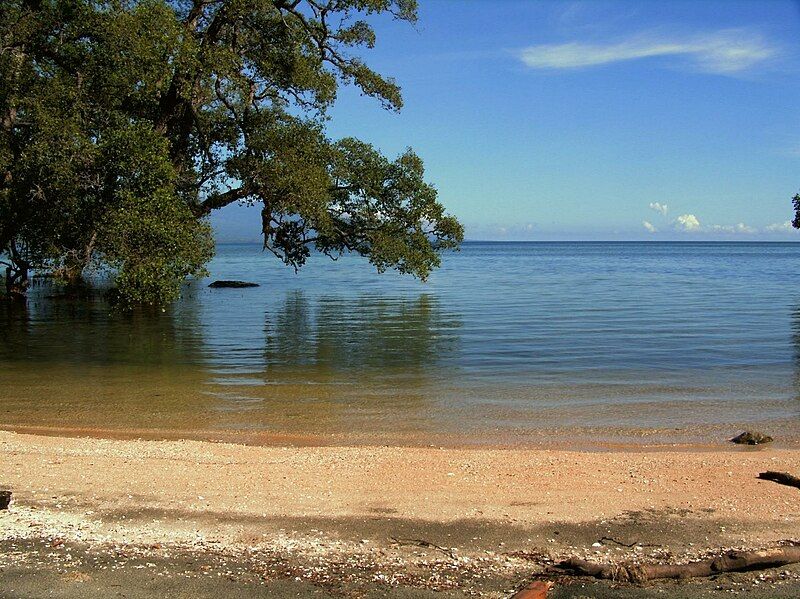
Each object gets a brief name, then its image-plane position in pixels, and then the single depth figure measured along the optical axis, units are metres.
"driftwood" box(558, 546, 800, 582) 5.42
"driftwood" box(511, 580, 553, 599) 5.02
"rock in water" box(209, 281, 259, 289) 50.31
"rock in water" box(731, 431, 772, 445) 10.56
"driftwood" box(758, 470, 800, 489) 8.03
